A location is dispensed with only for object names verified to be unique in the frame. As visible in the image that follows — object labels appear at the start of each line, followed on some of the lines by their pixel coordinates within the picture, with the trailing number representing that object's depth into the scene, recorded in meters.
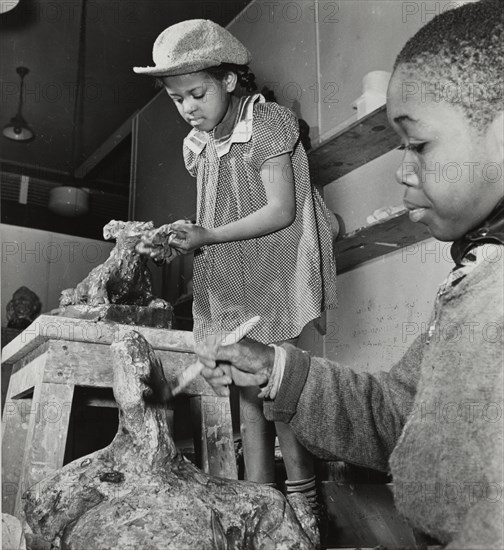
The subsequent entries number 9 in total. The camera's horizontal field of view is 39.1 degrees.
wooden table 1.46
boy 0.75
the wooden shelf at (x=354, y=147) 2.36
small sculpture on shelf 3.89
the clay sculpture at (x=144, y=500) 0.99
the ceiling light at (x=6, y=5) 2.98
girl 1.63
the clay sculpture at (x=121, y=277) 1.72
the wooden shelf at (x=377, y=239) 2.25
